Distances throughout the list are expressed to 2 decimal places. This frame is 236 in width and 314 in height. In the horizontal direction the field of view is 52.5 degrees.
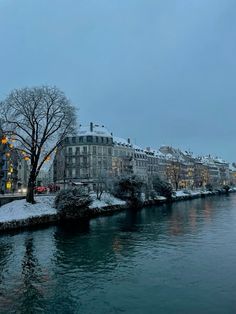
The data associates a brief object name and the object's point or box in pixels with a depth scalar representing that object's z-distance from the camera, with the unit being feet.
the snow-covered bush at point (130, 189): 164.73
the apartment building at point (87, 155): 257.09
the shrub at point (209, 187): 342.04
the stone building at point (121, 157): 285.39
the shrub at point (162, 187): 205.99
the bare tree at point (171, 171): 343.42
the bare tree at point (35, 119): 105.72
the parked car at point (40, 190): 163.14
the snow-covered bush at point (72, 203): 108.32
